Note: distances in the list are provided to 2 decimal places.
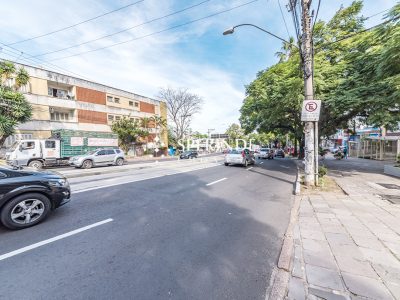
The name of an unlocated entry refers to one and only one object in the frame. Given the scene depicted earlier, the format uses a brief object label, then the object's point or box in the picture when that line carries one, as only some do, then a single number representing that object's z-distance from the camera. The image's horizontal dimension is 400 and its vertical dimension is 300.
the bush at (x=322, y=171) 9.58
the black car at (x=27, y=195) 3.93
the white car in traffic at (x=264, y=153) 28.52
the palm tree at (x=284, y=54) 22.10
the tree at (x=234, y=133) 85.25
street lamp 8.37
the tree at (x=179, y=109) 44.62
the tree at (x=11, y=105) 14.86
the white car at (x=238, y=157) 16.39
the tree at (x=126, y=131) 29.10
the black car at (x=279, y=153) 35.03
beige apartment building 21.05
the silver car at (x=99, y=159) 15.47
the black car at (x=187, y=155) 32.94
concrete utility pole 7.94
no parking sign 7.62
